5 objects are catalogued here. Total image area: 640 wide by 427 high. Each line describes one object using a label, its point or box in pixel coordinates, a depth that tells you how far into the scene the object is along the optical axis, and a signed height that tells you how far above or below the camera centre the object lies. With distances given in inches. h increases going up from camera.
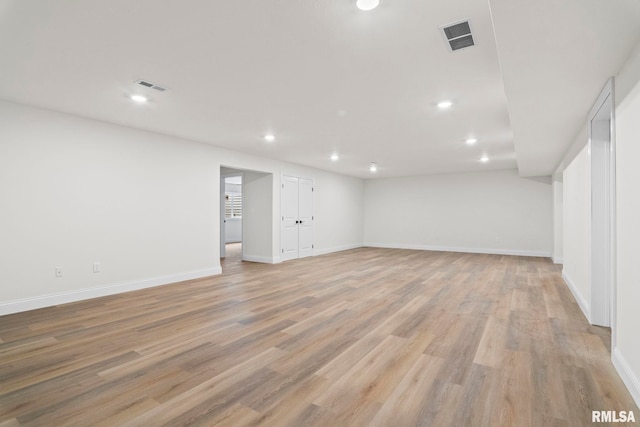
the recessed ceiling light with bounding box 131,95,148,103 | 134.0 +51.8
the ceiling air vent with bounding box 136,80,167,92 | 119.9 +51.7
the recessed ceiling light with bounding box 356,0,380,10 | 71.8 +50.1
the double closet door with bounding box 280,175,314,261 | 297.7 +0.0
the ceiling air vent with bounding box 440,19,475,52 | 81.8 +50.8
